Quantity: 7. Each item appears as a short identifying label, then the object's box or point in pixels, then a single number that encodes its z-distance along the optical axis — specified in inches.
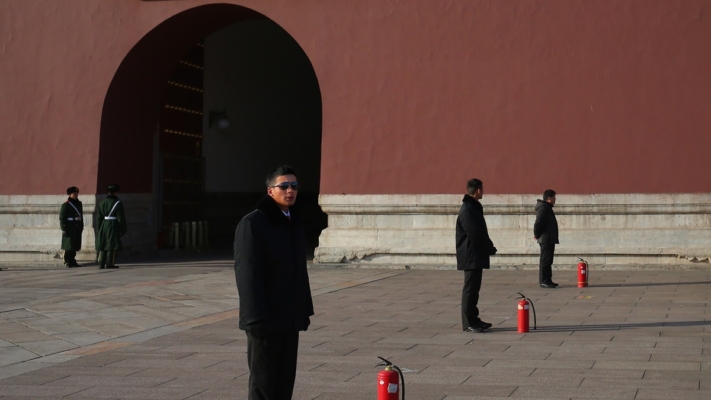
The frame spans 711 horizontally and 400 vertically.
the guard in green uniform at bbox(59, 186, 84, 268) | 585.6
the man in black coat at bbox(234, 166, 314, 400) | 185.2
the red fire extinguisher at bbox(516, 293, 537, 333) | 330.0
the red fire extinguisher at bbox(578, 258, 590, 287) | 461.7
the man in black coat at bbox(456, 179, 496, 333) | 338.0
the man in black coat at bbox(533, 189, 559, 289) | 469.1
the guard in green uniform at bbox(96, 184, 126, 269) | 582.6
